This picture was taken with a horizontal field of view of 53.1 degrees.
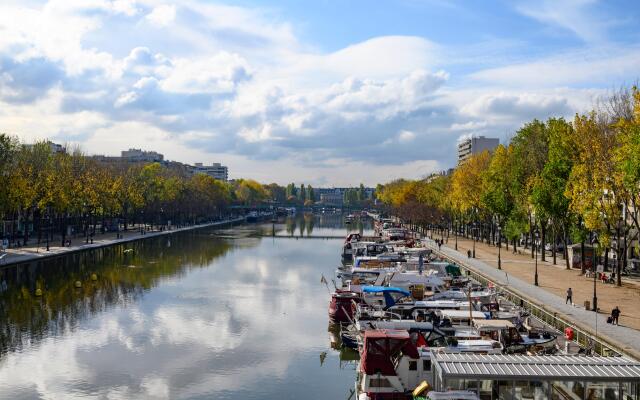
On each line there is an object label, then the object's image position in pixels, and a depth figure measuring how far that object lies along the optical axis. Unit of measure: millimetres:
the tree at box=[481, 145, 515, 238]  102438
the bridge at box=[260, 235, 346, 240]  160500
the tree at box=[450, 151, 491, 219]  120688
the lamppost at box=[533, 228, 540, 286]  102269
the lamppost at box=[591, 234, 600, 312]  50294
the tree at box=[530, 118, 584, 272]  75188
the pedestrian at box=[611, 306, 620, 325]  46031
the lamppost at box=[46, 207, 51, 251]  129288
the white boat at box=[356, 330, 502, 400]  34375
